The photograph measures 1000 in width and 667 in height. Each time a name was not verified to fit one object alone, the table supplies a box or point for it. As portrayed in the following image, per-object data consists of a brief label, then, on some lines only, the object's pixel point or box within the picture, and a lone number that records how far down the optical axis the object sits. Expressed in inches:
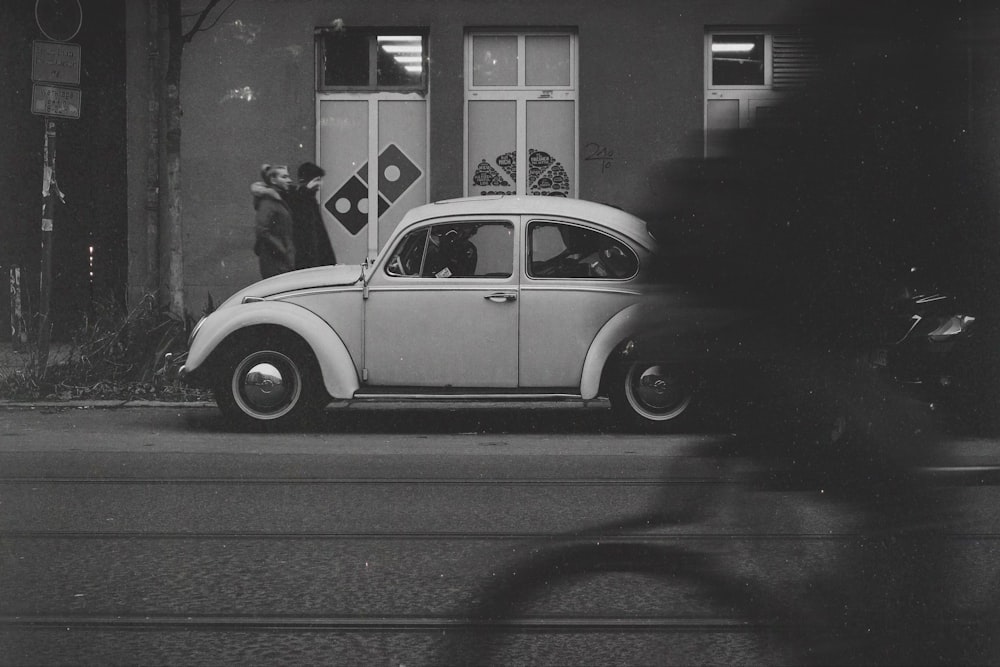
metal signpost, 452.1
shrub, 455.2
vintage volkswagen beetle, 373.4
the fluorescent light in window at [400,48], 625.0
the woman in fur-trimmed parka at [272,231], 513.0
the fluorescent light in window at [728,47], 626.2
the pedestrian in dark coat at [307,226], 536.4
